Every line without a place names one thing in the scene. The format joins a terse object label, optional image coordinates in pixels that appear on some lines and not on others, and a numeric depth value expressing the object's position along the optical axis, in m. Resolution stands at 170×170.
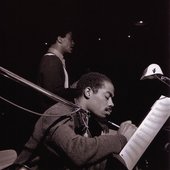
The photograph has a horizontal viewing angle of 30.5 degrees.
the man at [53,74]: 2.93
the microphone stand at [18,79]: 1.45
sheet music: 1.59
